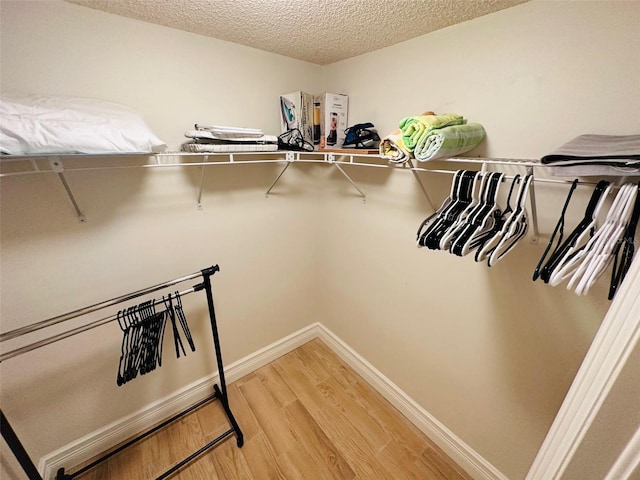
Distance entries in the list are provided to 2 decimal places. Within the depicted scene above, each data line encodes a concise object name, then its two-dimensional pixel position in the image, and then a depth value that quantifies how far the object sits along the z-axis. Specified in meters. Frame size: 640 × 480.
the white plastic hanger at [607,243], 0.71
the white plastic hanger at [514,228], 0.87
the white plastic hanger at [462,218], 0.96
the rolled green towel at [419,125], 1.00
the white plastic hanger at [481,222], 0.93
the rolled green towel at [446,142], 0.96
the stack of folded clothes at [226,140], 1.21
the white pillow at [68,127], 0.79
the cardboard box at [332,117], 1.59
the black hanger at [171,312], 1.22
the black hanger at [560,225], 0.78
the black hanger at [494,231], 0.90
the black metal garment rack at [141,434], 0.95
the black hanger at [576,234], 0.77
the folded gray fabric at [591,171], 0.67
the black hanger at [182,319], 1.28
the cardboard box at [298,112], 1.59
